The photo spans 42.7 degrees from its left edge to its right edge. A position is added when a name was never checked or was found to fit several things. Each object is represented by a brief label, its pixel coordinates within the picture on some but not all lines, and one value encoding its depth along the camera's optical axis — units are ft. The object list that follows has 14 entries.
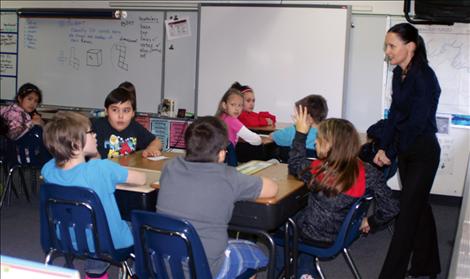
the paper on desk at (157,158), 10.95
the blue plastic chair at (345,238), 9.21
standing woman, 10.49
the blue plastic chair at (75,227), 8.22
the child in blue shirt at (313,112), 13.38
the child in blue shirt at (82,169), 8.48
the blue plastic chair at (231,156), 13.25
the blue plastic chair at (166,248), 7.35
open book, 9.83
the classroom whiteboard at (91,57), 22.52
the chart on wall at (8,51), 24.63
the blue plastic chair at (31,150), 16.66
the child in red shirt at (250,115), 17.65
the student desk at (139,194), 8.89
